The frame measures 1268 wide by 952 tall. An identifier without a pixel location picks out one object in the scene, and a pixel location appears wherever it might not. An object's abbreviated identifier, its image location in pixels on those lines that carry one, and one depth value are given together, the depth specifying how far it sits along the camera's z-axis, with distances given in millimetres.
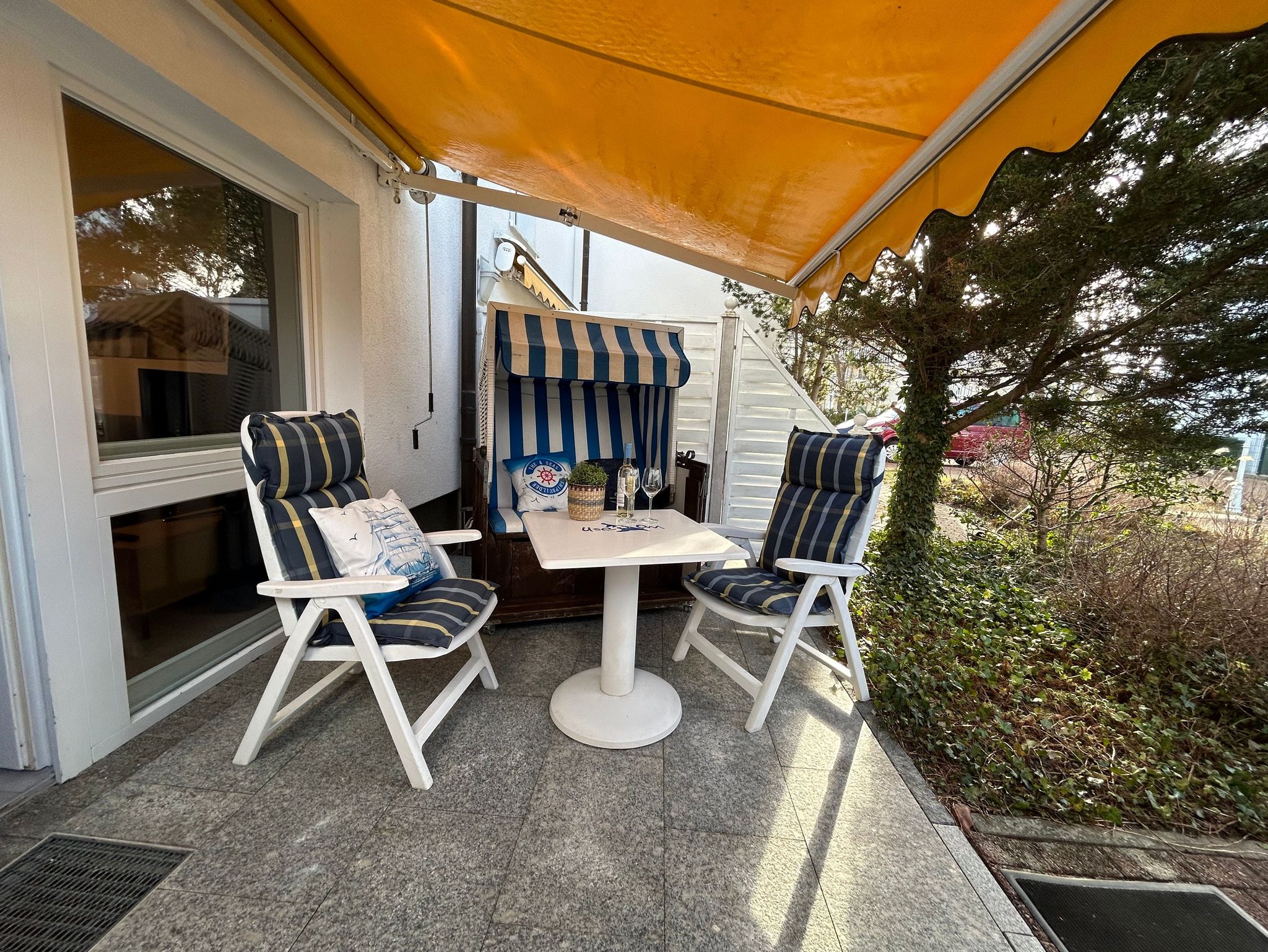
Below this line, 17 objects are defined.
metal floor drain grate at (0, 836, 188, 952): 1195
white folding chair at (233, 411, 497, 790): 1686
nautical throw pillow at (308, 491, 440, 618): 1894
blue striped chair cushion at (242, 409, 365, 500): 1825
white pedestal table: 1960
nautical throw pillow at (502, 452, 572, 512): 3336
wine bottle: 2580
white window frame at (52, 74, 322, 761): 1697
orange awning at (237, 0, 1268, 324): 1232
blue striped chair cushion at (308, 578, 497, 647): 1760
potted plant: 2518
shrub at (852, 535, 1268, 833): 1957
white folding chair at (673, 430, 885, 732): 2189
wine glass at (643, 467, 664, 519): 2525
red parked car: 4496
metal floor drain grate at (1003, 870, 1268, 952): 1383
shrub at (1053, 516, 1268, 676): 2695
